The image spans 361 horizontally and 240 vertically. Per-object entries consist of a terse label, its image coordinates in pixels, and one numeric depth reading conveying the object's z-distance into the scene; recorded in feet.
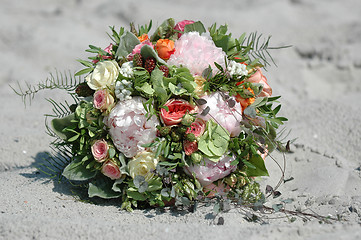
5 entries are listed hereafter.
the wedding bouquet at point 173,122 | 6.34
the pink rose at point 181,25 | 7.09
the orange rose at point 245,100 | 6.66
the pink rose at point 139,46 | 6.66
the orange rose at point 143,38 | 7.06
